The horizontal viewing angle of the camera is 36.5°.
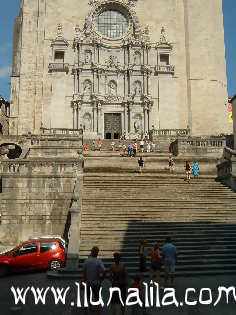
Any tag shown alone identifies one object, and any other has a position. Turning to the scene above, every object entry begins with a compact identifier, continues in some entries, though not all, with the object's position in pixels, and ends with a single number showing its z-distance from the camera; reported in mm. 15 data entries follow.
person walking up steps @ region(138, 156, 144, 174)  22006
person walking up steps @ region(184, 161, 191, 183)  20034
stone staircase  12469
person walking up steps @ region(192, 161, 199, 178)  20873
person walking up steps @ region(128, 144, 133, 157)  25312
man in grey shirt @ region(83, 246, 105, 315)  7430
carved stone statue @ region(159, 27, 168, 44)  38031
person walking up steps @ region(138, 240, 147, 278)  10438
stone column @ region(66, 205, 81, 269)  11938
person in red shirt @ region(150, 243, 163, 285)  10070
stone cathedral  36125
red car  12617
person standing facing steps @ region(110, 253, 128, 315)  7156
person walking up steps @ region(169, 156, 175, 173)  22328
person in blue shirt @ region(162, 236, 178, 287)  9891
